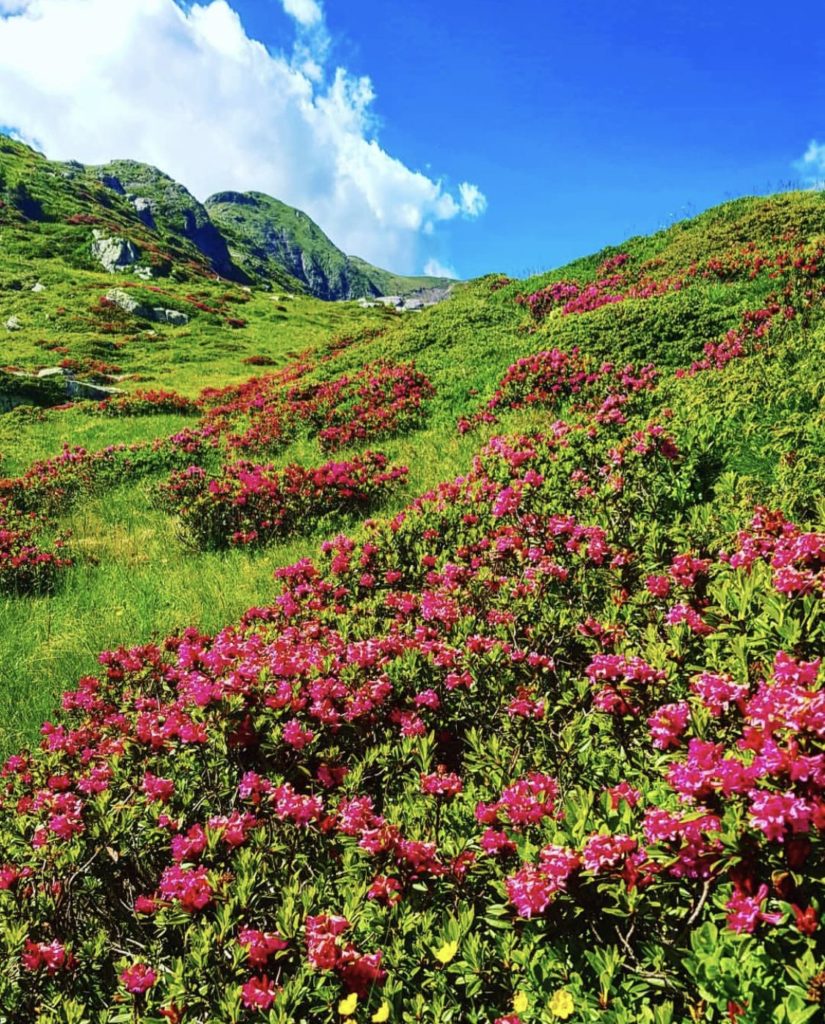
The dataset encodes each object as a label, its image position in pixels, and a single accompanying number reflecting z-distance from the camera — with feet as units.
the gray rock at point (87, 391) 78.12
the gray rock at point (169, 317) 141.08
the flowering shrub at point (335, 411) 44.65
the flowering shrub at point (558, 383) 34.42
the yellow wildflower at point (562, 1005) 5.71
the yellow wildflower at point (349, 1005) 6.17
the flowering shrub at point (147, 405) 68.44
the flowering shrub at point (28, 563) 27.94
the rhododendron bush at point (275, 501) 30.37
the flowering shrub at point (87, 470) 38.68
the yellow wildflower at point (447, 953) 6.64
